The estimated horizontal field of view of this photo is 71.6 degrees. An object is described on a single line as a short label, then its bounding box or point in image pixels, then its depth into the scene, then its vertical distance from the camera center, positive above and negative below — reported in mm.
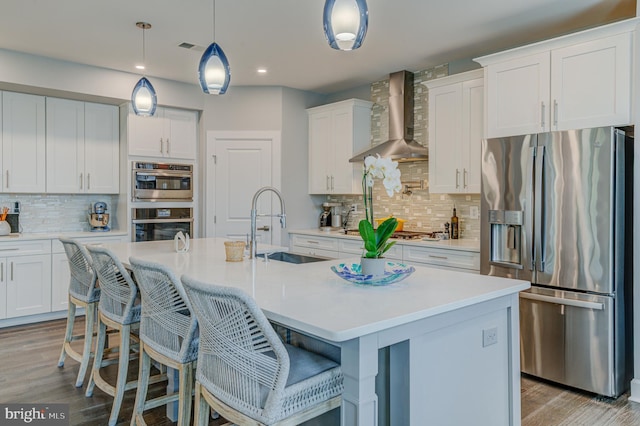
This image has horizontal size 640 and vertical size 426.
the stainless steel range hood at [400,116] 4703 +1041
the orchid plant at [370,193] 1869 +79
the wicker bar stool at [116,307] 2418 -545
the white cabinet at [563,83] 2836 +901
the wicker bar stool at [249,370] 1396 -549
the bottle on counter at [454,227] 4363 -152
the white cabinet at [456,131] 3967 +746
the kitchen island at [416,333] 1395 -443
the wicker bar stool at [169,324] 1903 -497
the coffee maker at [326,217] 5785 -70
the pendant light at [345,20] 1907 +832
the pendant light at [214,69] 2699 +869
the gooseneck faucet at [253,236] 2760 -154
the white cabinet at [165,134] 5086 +921
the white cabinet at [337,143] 5215 +830
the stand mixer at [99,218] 5129 -74
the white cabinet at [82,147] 4812 +723
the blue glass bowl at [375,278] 1924 -283
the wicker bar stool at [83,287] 2877 -506
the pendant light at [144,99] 3295 +843
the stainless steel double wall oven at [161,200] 5098 +134
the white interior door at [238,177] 5449 +428
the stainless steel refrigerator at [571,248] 2779 -245
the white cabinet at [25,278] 4305 -656
